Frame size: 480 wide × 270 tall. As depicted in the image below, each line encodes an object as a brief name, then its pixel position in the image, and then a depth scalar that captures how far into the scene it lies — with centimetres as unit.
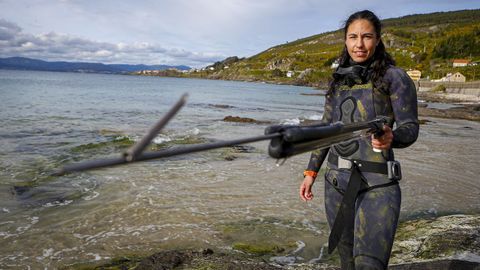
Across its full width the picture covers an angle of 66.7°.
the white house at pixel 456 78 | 10719
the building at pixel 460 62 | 13925
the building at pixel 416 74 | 12586
